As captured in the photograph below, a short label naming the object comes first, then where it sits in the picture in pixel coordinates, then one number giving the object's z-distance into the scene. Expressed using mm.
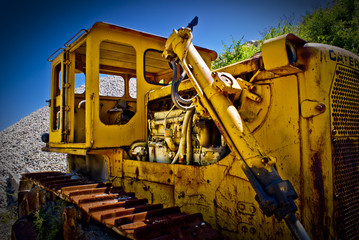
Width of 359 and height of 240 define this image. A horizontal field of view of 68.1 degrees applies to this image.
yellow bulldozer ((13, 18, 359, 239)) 1786
